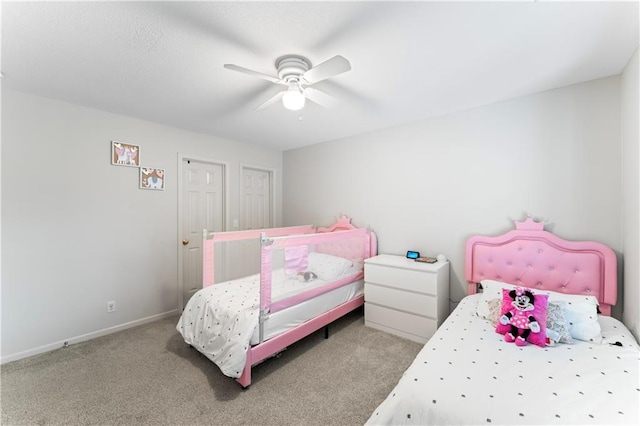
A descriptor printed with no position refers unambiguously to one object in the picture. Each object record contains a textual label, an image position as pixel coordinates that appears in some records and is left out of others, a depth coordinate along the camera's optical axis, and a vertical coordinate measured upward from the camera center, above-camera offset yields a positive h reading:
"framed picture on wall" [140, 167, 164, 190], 3.03 +0.41
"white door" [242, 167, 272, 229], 4.06 +0.22
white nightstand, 2.57 -0.89
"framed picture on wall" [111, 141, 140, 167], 2.82 +0.65
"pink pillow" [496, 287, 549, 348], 1.57 -0.65
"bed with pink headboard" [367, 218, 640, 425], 1.07 -0.80
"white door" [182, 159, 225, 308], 3.42 +0.02
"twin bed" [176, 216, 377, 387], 1.97 -0.74
